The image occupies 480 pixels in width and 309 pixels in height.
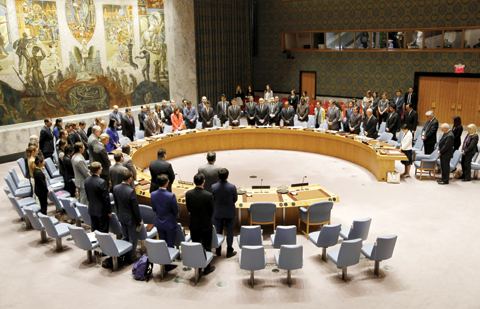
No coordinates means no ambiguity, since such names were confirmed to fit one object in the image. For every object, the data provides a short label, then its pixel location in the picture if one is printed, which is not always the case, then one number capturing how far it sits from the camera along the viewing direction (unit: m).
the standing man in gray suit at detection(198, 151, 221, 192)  6.73
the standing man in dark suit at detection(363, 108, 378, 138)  11.41
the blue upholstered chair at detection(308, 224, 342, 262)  5.96
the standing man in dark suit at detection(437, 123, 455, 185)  9.34
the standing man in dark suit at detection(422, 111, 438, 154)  10.30
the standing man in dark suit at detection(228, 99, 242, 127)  13.40
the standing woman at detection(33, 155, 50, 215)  7.34
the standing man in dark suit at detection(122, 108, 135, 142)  11.96
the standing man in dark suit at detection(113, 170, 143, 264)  5.77
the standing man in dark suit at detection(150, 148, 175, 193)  6.86
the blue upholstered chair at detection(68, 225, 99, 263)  5.91
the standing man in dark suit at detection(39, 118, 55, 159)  10.20
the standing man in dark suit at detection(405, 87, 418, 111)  14.53
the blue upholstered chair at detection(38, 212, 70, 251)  6.36
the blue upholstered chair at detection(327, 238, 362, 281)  5.52
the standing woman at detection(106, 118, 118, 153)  10.55
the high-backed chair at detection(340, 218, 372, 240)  6.12
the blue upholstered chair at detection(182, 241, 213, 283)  5.37
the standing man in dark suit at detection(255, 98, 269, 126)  13.63
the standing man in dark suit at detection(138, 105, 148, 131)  12.25
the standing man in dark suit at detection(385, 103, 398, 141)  11.67
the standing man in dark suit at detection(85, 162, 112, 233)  6.03
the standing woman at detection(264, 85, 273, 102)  17.40
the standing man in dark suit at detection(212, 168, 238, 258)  6.04
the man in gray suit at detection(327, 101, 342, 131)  12.41
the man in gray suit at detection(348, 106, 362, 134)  11.83
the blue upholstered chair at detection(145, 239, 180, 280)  5.47
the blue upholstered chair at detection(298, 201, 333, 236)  6.88
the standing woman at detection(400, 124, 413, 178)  9.77
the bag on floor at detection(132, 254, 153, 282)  5.75
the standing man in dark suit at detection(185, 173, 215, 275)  5.61
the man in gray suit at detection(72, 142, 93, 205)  7.25
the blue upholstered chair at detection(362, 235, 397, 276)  5.62
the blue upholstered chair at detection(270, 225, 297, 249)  5.90
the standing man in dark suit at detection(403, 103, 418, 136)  12.05
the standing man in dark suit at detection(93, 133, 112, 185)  7.82
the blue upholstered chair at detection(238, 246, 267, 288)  5.38
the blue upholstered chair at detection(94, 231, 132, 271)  5.69
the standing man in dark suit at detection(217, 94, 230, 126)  13.94
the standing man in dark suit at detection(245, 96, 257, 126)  13.88
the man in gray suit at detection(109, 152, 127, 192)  6.70
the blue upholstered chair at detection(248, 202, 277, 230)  6.79
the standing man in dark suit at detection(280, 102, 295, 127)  13.41
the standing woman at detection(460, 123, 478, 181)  9.46
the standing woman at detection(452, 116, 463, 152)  10.02
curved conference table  7.29
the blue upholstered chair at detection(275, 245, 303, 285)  5.36
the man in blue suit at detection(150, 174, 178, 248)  5.64
